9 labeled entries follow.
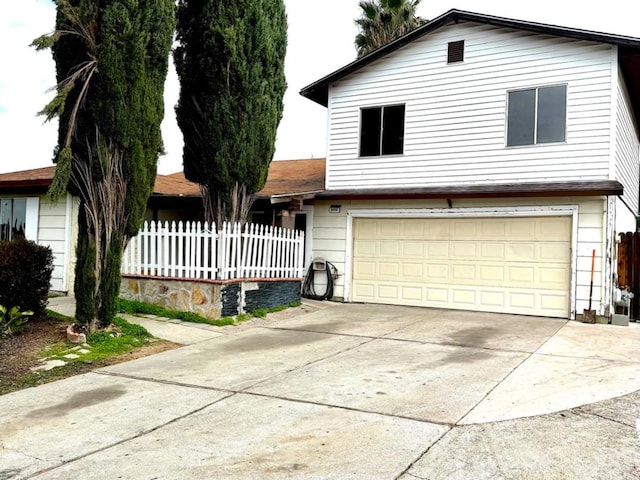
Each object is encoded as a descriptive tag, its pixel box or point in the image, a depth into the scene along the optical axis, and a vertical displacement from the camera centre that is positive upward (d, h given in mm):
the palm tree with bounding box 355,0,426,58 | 24969 +9901
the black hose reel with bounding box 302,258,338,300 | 13742 -819
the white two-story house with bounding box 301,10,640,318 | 11188 +1751
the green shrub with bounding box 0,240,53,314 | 8805 -613
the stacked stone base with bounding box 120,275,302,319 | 10203 -1005
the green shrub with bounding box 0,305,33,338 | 8367 -1293
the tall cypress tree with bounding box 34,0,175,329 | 8148 +1651
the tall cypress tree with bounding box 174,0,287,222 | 10781 +2821
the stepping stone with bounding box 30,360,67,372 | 7165 -1645
